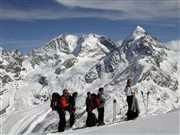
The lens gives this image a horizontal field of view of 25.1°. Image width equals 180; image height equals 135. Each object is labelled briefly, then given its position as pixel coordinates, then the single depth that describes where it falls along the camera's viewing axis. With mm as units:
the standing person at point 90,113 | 21986
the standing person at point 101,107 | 21828
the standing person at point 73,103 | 21220
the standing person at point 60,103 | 20976
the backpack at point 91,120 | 22798
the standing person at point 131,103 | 21858
